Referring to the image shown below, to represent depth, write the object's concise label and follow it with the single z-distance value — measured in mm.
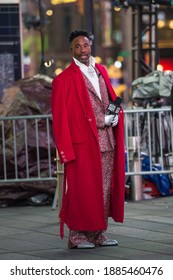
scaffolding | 23047
